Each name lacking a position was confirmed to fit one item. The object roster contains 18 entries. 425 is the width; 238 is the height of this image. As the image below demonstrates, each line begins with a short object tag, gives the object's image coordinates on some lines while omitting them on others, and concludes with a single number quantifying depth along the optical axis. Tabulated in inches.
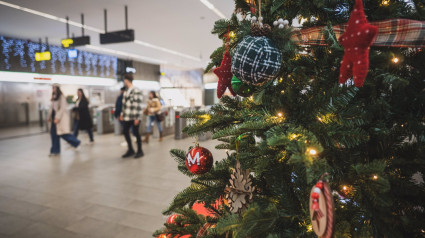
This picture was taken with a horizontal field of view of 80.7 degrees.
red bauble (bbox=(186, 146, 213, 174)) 38.5
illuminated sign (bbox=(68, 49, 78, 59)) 293.1
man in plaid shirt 193.8
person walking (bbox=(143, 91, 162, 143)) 276.7
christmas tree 25.0
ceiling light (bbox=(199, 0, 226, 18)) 207.7
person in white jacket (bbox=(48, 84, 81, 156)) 211.8
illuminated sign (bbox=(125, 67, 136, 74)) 453.3
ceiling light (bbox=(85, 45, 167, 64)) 405.1
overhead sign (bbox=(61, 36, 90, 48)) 245.4
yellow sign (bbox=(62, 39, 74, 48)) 247.1
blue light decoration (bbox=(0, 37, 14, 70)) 324.8
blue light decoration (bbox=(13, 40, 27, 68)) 338.0
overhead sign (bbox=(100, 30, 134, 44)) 221.3
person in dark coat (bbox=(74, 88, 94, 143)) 259.6
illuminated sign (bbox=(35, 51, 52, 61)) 310.3
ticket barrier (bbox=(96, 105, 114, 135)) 350.9
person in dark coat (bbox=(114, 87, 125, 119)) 222.5
